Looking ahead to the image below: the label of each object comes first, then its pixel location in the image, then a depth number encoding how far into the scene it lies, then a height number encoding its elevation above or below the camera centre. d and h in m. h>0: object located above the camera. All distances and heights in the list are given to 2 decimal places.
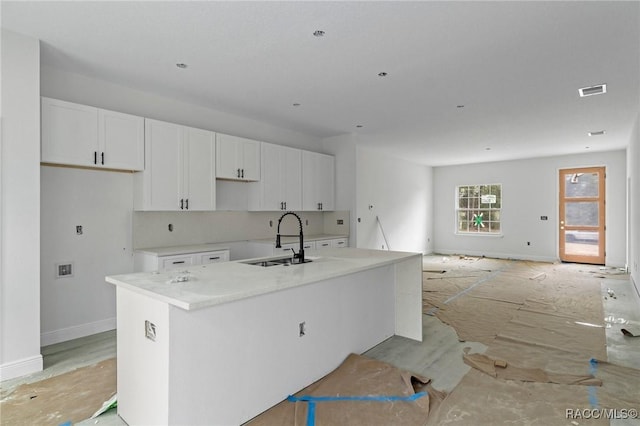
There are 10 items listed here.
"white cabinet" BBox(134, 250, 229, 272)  3.76 -0.54
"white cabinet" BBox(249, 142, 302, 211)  5.18 +0.50
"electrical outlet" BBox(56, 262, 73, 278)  3.52 -0.58
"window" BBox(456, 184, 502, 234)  9.44 +0.12
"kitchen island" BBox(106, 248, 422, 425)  1.82 -0.78
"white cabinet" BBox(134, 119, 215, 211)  3.89 +0.52
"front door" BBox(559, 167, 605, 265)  7.98 -0.06
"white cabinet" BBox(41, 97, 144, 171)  3.15 +0.76
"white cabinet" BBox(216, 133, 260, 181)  4.58 +0.76
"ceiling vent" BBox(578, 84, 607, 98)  3.85 +1.40
